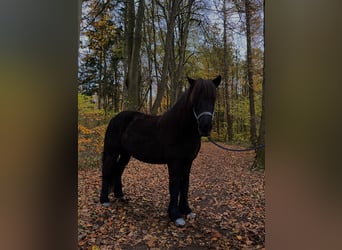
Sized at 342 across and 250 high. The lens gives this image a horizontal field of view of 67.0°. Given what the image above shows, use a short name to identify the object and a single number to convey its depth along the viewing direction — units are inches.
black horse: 87.8
